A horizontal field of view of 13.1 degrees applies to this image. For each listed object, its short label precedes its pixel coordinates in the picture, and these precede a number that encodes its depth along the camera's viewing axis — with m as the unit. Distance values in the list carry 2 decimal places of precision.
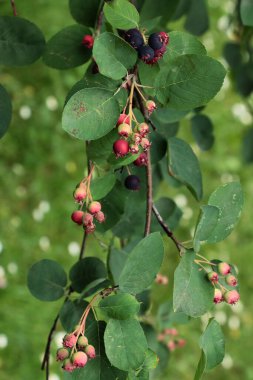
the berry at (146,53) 0.68
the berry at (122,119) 0.68
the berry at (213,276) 0.68
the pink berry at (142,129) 0.67
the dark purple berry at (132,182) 0.76
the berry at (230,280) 0.71
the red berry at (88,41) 0.80
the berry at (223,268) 0.70
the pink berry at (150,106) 0.68
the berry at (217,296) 0.69
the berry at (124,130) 0.66
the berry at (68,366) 0.66
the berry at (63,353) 0.67
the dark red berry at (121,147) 0.67
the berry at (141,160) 0.73
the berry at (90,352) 0.66
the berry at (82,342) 0.66
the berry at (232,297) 0.70
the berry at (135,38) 0.69
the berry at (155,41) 0.68
